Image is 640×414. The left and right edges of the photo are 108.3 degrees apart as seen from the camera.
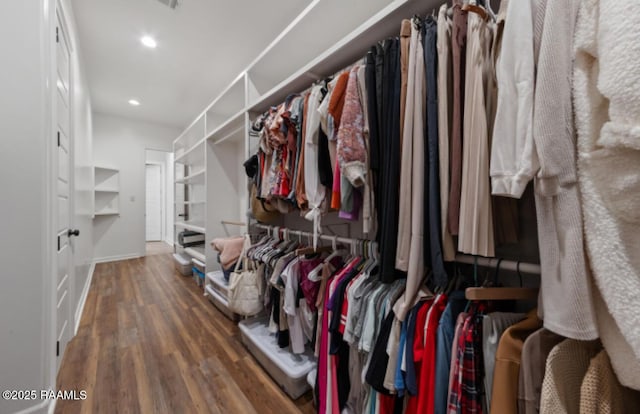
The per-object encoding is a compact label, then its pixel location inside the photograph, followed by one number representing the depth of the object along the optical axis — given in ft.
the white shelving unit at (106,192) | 13.98
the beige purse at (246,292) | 5.64
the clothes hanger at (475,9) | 2.22
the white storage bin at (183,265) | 11.79
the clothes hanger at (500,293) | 2.23
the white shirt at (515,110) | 1.80
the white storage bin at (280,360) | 4.56
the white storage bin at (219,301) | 7.41
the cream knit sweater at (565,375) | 1.71
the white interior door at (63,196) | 4.85
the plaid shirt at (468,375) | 2.24
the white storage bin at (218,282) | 7.55
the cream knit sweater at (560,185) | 1.63
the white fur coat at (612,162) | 1.36
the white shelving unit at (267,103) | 4.07
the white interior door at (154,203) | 20.99
